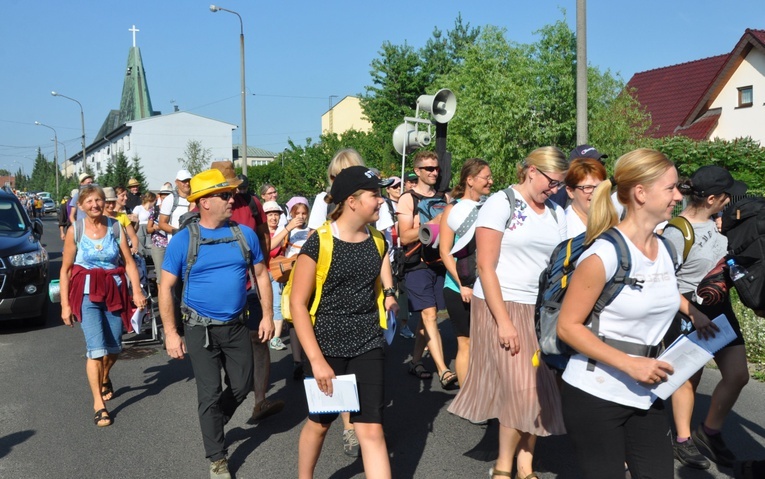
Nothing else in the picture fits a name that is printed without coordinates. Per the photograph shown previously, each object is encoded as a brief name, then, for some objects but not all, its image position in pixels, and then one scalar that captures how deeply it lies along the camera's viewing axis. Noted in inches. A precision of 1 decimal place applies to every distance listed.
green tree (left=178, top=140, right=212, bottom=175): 2355.4
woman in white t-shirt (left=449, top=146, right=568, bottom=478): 165.6
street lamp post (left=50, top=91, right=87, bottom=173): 2274.6
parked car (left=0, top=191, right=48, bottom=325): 399.9
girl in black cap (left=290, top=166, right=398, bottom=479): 154.5
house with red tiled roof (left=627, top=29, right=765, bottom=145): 1138.7
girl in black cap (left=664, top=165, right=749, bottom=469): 183.8
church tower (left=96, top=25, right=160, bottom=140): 4269.2
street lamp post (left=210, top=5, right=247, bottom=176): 1013.0
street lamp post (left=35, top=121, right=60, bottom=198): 2801.2
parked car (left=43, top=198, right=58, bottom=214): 2690.2
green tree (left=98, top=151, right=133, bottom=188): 2385.6
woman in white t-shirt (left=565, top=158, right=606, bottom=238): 185.9
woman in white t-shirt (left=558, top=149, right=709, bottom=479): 116.0
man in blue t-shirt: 190.1
